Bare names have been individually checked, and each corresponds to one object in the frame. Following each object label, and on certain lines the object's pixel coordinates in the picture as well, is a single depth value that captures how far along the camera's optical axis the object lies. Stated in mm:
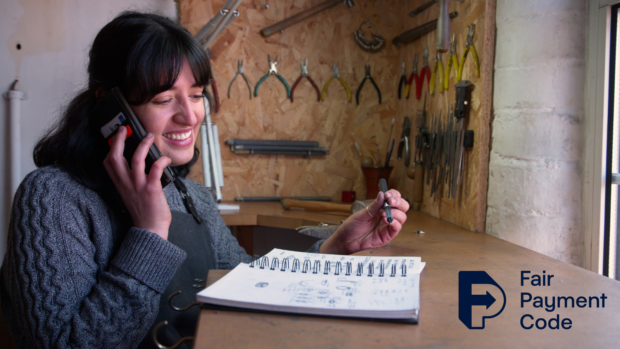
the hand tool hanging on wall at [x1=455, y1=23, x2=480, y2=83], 1530
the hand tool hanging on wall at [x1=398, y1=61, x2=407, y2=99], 2400
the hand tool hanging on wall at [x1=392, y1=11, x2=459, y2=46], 1989
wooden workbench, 526
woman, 750
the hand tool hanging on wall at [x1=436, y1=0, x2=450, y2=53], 1376
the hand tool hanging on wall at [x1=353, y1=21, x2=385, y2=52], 2490
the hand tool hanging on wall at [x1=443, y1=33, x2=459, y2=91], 1711
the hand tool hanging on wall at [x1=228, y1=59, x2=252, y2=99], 2359
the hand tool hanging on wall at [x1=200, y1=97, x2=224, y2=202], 2109
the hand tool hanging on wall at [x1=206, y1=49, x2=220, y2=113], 2263
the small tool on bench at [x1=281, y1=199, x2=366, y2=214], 2027
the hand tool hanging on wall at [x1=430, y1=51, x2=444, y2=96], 1873
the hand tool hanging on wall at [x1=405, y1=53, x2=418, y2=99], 2238
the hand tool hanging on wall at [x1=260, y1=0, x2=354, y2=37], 2375
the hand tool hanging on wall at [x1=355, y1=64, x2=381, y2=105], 2492
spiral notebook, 582
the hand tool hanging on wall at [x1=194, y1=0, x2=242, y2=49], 1575
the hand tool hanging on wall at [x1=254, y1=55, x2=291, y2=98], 2387
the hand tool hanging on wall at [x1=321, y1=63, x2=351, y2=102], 2461
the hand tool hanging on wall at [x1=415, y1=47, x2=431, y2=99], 2062
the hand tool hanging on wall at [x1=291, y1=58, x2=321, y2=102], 2426
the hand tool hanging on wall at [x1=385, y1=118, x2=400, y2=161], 2492
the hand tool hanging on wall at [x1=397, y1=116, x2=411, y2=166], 2221
